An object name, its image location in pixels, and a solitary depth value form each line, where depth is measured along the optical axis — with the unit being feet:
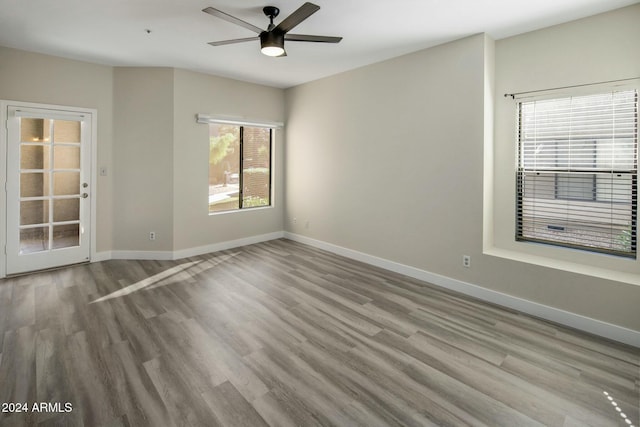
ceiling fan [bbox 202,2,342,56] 8.30
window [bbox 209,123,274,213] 17.56
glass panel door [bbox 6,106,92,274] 12.98
